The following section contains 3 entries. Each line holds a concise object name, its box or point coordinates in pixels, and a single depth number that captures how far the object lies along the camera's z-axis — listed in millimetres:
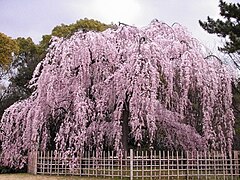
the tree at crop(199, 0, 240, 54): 9470
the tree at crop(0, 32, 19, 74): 23188
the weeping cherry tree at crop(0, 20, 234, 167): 10312
